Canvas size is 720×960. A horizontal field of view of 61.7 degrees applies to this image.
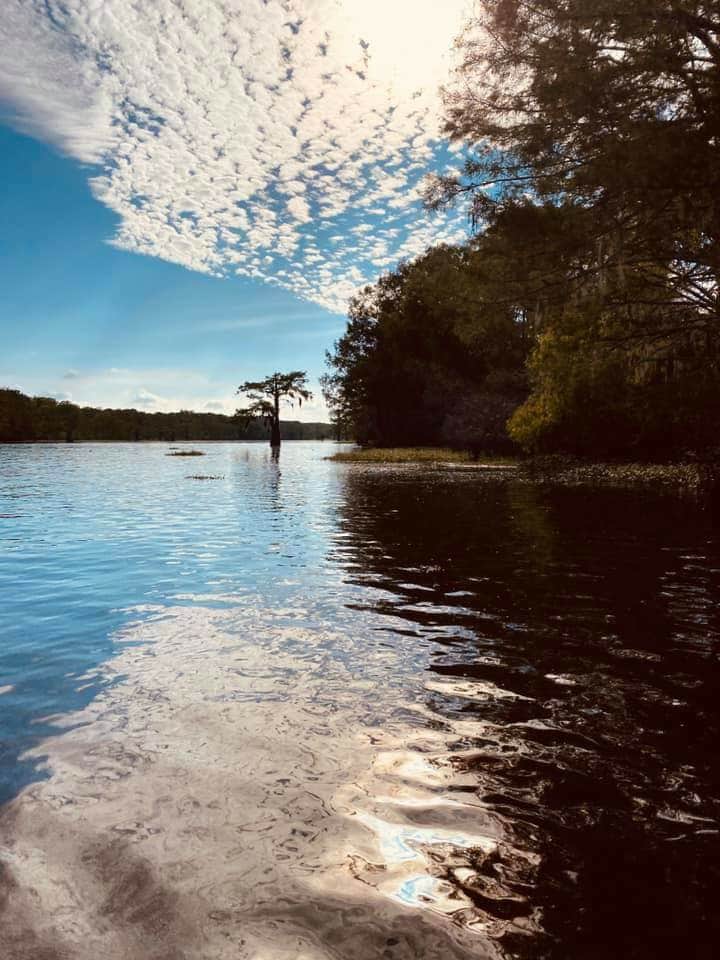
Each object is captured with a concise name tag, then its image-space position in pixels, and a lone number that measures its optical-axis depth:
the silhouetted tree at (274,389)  78.12
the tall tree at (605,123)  9.85
